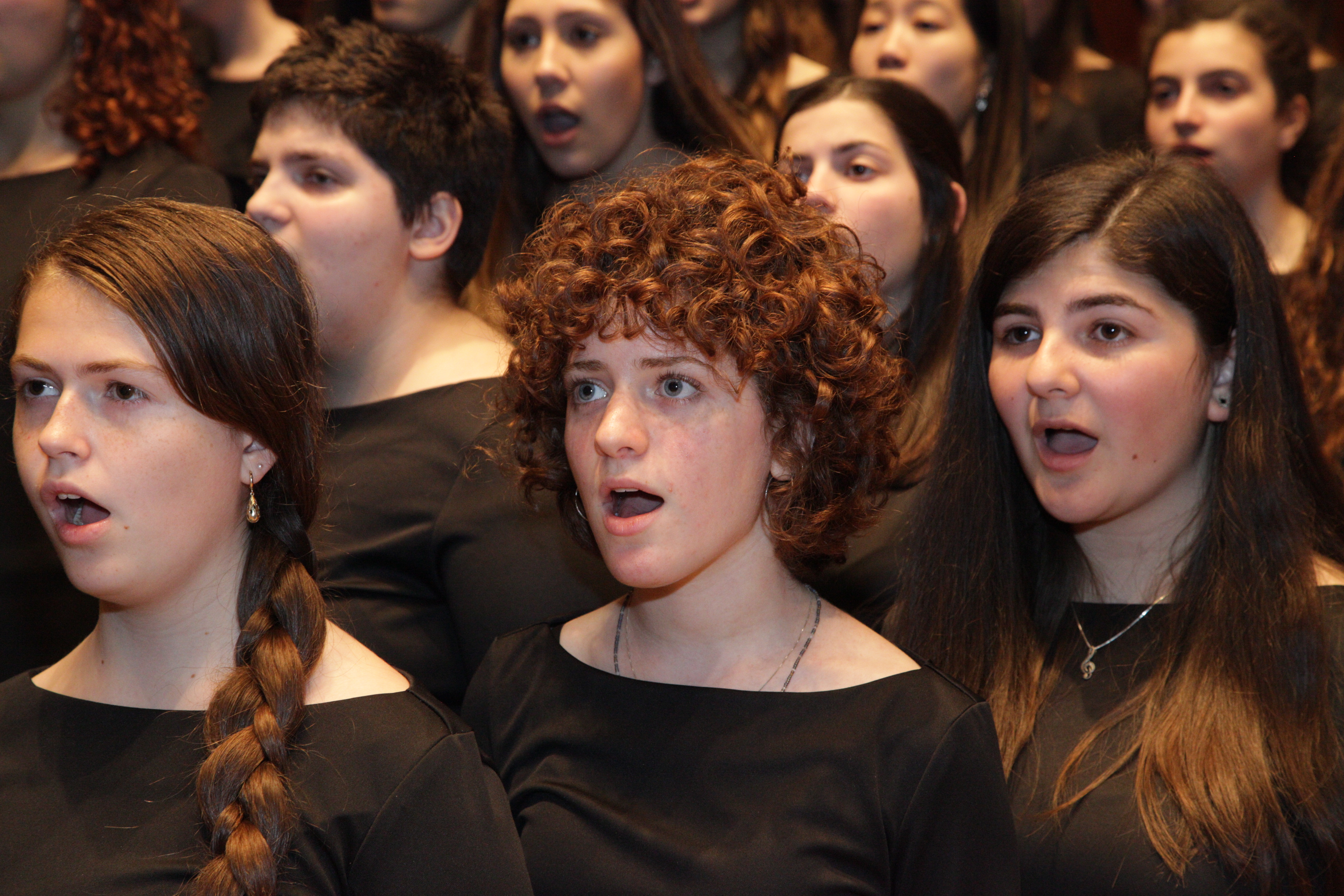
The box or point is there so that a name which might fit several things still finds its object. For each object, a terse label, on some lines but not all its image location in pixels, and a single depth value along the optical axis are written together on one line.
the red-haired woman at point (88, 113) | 5.35
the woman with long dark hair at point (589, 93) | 6.34
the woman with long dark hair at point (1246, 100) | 6.95
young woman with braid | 3.06
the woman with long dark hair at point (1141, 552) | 3.71
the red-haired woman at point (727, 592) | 3.30
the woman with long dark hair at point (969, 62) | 6.95
